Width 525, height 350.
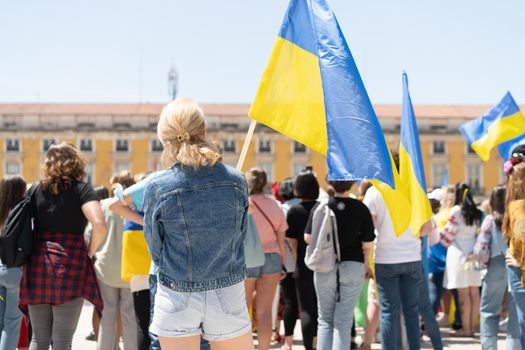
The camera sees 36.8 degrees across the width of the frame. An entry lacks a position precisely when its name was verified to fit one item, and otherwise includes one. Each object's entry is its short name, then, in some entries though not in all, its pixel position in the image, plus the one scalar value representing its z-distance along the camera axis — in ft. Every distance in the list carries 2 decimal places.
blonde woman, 9.82
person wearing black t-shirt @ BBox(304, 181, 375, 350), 17.30
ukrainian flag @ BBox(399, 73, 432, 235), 15.98
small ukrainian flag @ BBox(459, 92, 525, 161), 29.94
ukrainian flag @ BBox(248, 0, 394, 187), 13.07
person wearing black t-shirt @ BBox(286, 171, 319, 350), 19.79
